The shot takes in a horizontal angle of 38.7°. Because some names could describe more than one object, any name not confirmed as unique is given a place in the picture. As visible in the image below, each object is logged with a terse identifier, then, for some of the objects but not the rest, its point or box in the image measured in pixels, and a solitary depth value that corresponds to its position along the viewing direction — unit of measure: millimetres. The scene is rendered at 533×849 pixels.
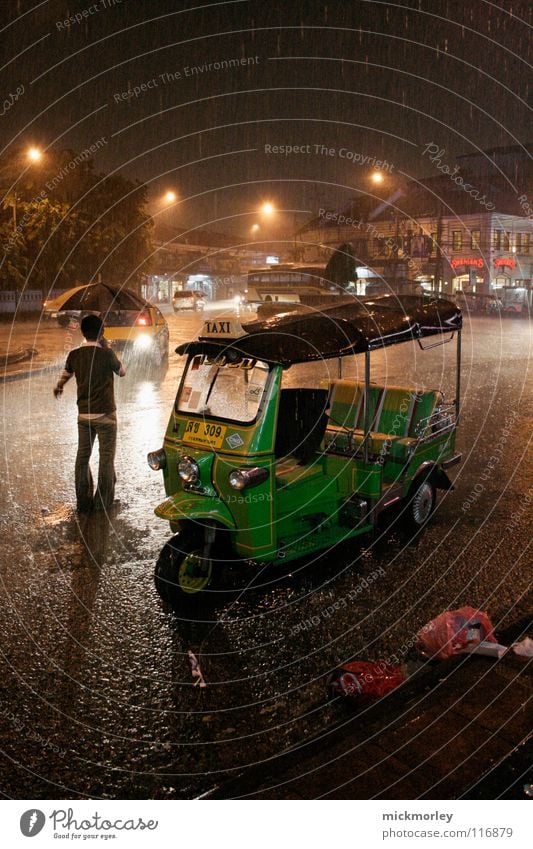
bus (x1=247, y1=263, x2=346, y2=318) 37531
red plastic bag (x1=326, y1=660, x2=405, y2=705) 4566
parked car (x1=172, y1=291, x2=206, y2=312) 48812
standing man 7887
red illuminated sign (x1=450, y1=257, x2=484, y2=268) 60031
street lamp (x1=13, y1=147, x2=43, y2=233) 31656
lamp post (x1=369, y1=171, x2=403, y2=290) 56438
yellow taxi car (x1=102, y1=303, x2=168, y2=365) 20766
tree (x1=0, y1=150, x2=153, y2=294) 37625
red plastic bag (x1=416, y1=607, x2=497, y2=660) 5004
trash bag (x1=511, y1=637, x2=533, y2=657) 4914
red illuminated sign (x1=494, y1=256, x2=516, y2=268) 59281
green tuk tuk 5688
